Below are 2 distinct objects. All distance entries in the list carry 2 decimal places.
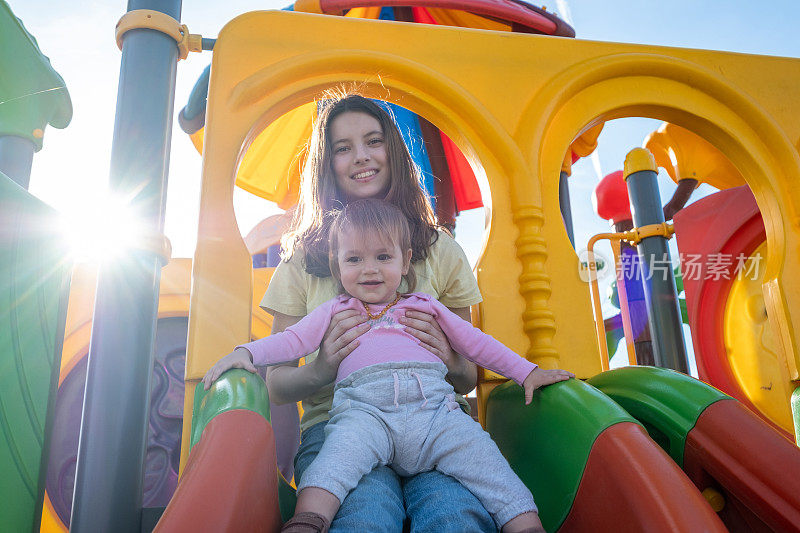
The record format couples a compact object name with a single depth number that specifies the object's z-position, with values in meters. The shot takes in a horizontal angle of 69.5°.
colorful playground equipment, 1.11
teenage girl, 1.47
